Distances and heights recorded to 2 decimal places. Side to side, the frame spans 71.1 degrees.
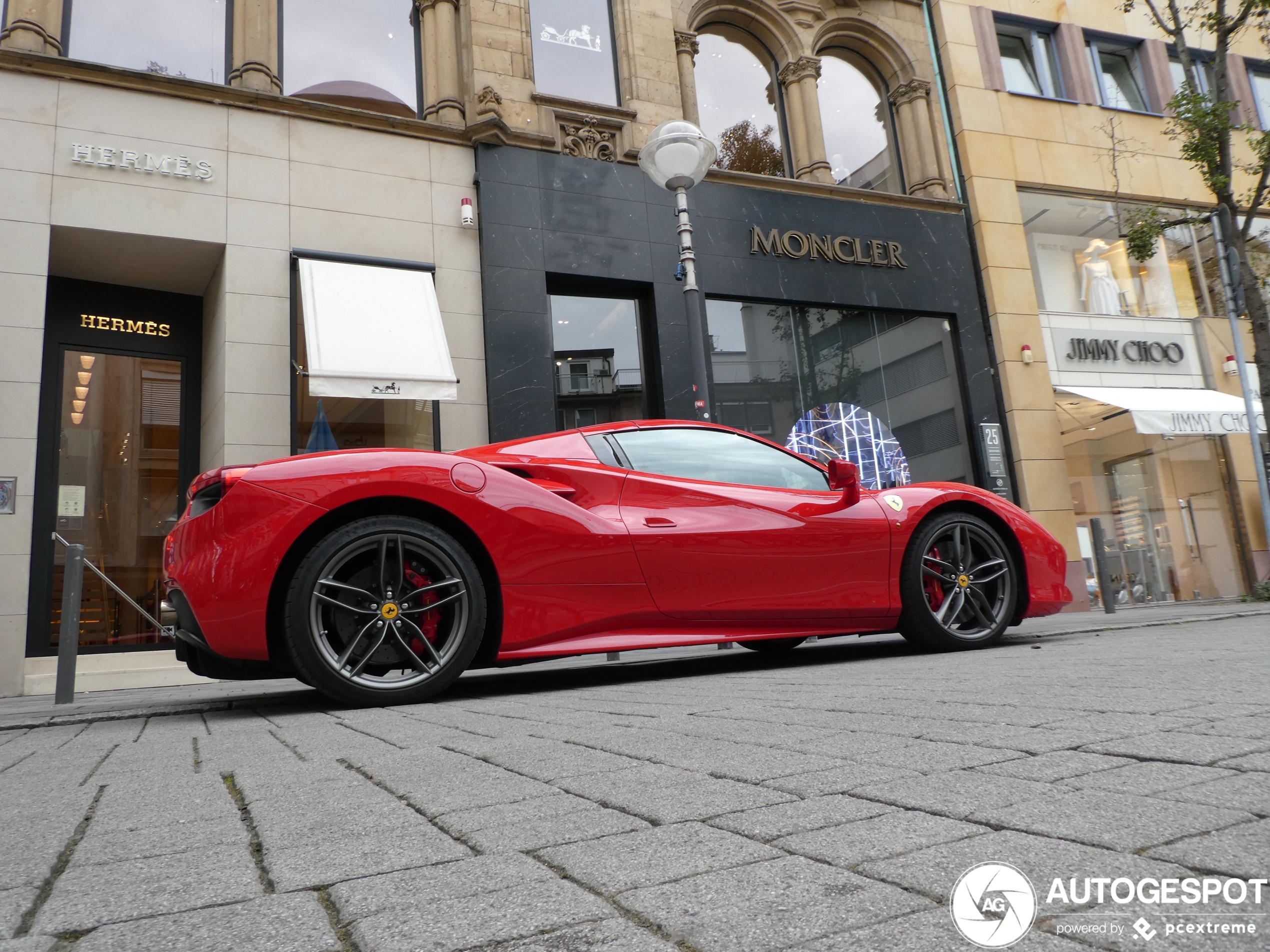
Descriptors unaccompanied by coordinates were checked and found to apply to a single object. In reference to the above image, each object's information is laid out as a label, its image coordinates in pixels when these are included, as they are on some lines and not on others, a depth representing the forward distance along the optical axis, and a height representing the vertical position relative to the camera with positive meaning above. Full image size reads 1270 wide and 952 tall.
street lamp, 7.21 +3.76
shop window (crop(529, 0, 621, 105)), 11.51 +7.66
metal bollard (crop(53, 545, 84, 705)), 5.46 +0.28
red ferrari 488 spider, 3.29 +0.32
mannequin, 14.32 +4.95
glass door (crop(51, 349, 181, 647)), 8.77 +1.97
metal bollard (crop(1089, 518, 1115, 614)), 10.30 +0.36
